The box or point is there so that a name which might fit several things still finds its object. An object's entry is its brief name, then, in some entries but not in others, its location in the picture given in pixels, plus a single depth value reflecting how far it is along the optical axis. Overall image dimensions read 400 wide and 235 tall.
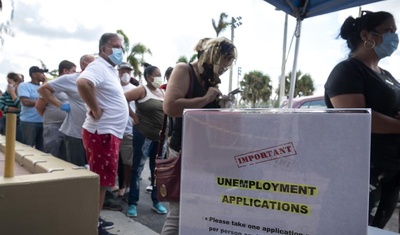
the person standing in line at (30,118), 4.35
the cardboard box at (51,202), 1.34
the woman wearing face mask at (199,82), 1.69
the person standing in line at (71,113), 3.08
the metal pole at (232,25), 20.89
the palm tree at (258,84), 41.03
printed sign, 0.85
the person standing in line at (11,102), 5.31
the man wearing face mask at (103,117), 2.39
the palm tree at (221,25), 26.81
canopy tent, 2.84
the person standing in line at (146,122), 3.38
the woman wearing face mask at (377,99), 1.69
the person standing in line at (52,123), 3.71
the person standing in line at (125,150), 3.84
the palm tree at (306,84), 36.11
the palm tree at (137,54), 28.90
